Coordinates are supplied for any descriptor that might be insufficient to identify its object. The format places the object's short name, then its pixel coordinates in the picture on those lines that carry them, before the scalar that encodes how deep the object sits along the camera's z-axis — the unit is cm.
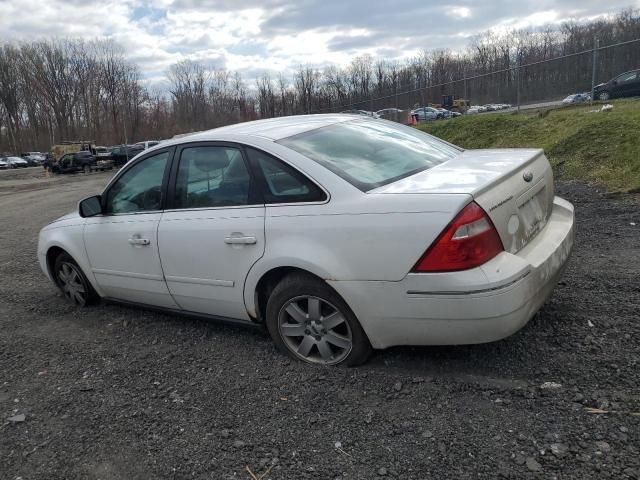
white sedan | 264
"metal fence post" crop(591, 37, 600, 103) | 1448
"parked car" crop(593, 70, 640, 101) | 1838
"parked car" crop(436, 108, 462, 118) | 2566
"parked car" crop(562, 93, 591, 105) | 1562
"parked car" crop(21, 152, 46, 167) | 6606
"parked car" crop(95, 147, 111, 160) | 3842
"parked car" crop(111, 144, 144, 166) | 3726
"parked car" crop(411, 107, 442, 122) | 2625
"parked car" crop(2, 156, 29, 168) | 6192
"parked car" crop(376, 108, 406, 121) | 2533
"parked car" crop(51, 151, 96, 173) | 3722
